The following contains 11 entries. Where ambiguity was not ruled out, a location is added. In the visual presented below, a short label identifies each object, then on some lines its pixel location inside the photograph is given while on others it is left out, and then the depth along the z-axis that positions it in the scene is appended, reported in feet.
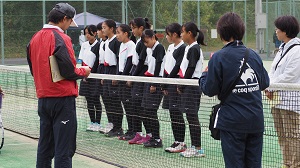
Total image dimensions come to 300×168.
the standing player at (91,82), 36.04
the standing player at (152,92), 31.50
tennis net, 27.45
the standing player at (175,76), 29.48
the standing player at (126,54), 35.04
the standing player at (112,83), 34.35
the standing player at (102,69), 35.50
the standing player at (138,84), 32.81
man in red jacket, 21.02
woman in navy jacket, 17.70
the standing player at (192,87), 28.32
